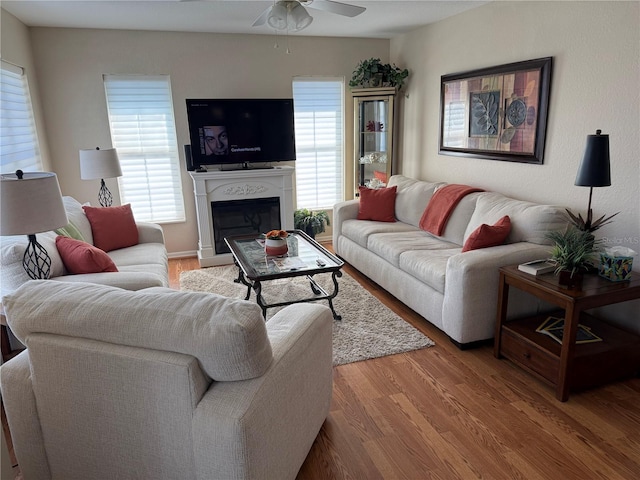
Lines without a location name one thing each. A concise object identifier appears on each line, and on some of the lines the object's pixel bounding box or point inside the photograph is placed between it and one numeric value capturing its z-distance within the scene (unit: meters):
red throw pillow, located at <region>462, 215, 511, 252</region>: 3.04
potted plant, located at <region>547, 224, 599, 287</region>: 2.44
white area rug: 2.99
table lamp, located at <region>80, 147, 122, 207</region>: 4.01
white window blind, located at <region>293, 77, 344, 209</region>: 5.29
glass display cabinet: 5.07
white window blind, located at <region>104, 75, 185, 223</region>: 4.69
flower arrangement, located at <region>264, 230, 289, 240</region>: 3.43
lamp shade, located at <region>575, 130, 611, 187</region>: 2.44
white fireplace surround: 4.79
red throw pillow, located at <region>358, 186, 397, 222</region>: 4.62
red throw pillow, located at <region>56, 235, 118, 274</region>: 2.67
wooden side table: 2.31
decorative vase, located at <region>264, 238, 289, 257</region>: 3.43
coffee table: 3.10
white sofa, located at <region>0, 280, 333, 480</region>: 1.32
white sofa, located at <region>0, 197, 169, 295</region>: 2.37
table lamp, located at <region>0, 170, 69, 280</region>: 2.07
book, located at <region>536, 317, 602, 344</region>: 2.58
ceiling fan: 2.73
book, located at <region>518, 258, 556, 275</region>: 2.57
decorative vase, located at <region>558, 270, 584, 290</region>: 2.40
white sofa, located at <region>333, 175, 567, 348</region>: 2.83
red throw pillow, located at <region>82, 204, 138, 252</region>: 3.67
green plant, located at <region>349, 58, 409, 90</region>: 4.90
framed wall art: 3.39
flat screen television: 4.75
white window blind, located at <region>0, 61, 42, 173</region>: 3.44
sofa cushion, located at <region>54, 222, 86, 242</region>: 3.00
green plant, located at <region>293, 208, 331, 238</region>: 5.32
